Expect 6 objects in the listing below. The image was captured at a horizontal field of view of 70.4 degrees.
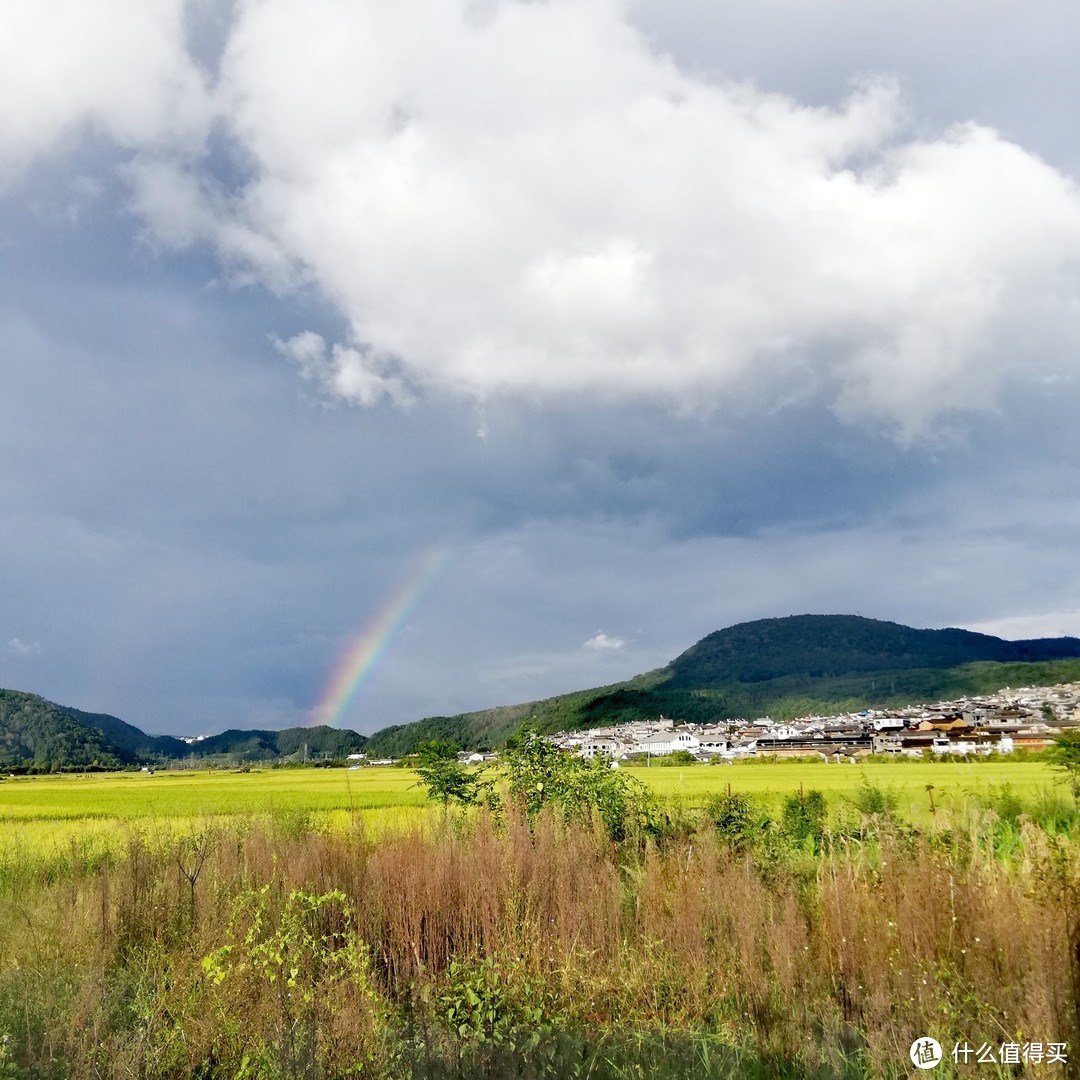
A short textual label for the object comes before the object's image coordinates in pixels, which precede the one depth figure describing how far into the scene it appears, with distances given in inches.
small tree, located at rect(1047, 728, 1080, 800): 713.2
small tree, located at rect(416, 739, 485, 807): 494.9
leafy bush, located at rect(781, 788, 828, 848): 473.1
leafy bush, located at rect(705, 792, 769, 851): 373.1
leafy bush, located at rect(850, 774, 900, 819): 513.7
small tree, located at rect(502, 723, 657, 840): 371.2
